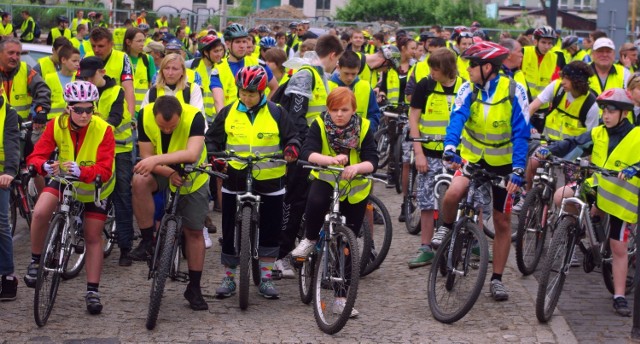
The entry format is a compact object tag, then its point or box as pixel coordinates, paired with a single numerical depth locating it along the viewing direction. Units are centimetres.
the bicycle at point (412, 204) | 1201
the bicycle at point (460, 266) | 823
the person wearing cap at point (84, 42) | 1527
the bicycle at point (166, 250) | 796
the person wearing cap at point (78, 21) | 3162
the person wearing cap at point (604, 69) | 1273
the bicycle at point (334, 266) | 792
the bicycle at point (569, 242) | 829
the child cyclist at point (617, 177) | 879
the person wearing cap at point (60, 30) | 2977
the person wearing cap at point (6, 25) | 3080
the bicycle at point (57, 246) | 800
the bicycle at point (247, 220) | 847
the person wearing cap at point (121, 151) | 1020
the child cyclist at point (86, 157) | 842
